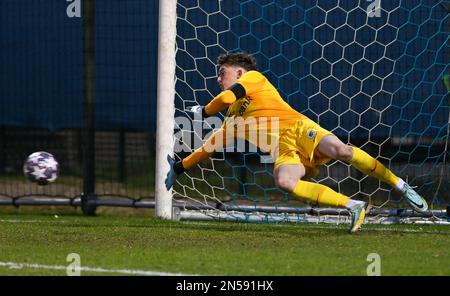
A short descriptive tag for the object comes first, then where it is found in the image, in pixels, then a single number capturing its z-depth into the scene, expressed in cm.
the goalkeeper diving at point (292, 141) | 1673
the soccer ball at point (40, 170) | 1828
